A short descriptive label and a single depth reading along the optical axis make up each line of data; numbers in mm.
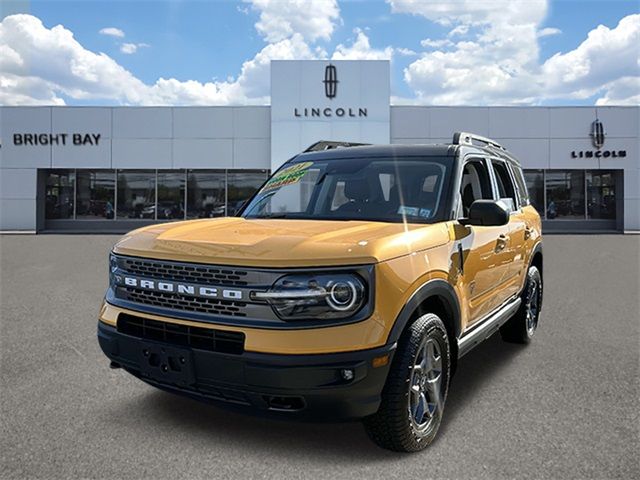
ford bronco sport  2627
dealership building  23766
